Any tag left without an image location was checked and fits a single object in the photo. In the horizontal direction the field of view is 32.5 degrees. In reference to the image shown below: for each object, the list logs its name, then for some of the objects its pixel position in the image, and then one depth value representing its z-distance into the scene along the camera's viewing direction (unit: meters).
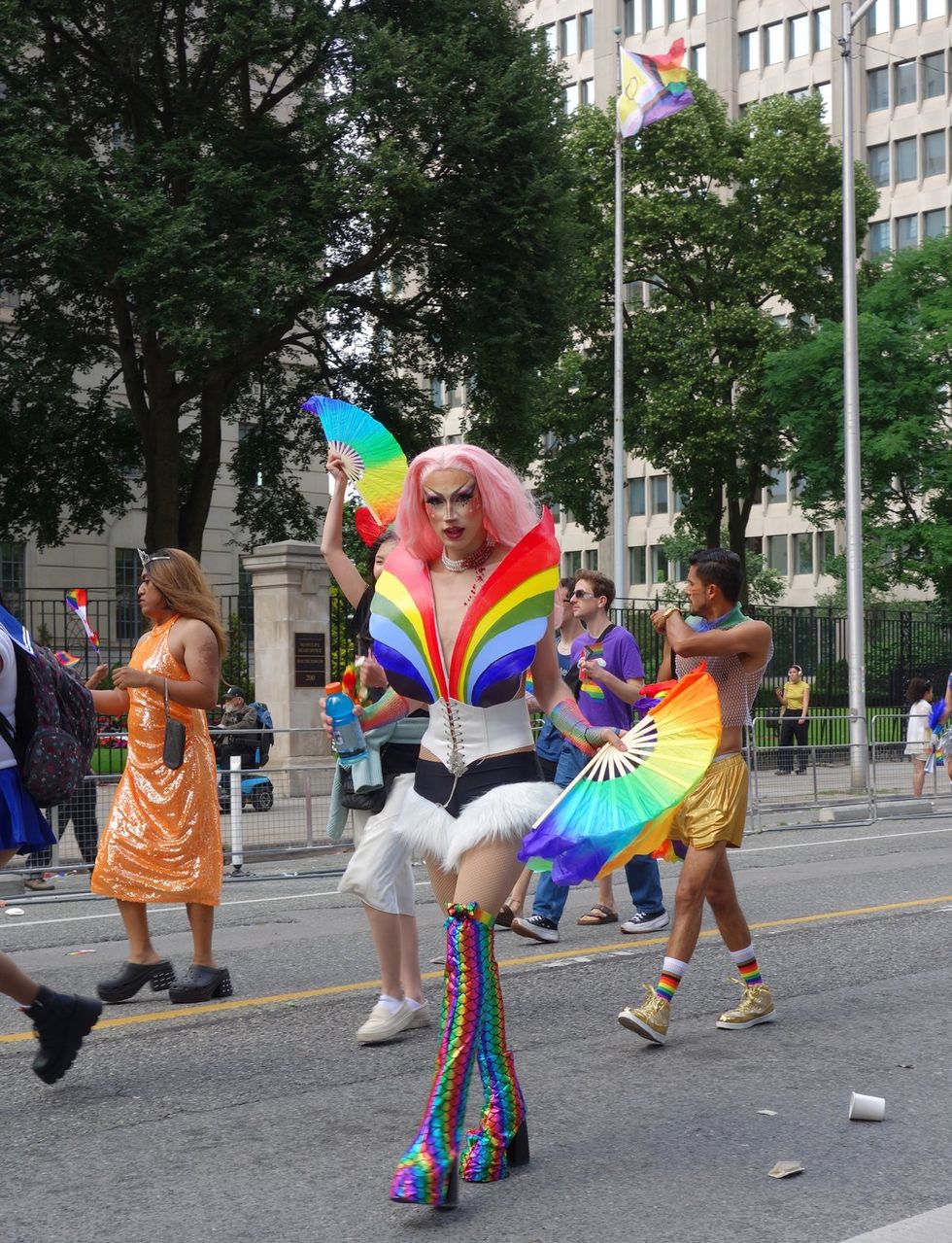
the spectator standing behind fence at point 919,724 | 23.77
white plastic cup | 4.97
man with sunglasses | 8.99
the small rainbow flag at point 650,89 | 29.05
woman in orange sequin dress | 6.81
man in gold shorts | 6.32
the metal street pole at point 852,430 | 25.00
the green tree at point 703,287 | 42.56
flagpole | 30.88
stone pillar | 21.58
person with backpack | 5.05
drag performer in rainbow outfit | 4.38
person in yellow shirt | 20.56
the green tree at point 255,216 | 23.03
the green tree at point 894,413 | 33.81
